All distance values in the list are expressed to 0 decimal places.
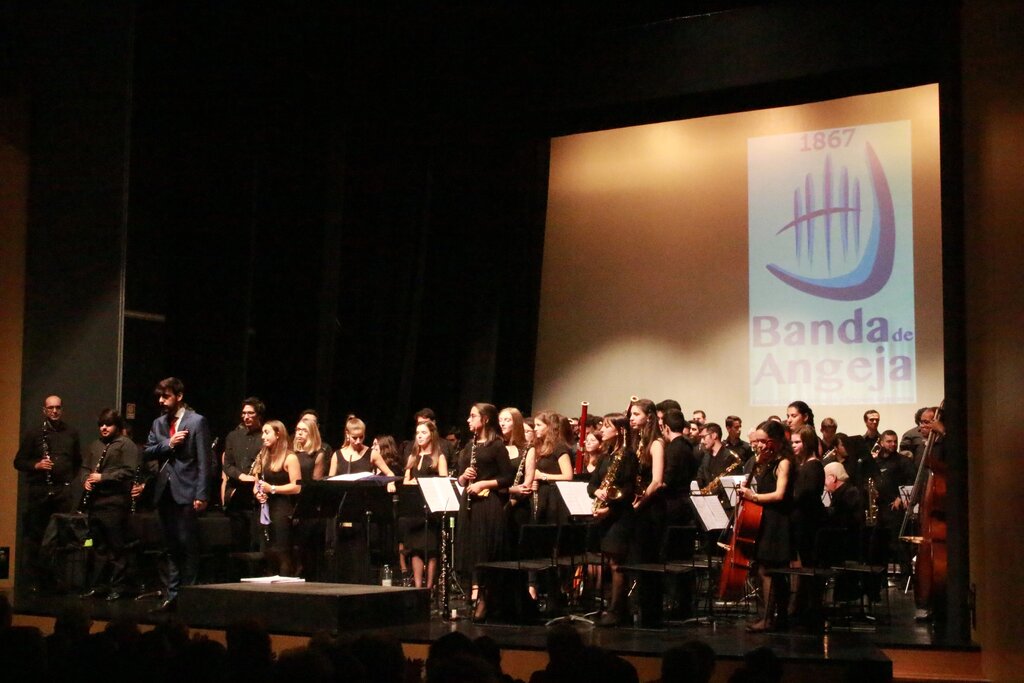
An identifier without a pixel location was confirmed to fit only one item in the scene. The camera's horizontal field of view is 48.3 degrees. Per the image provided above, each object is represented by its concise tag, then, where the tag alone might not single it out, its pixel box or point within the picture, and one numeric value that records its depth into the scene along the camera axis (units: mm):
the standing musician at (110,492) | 9523
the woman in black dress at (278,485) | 8867
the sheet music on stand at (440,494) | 8031
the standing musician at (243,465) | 10062
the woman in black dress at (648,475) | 7855
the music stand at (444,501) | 8031
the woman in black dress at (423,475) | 9383
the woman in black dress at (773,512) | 7555
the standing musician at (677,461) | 8055
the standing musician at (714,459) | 11223
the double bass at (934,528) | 7945
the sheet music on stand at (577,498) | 7918
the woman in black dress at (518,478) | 8484
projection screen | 13016
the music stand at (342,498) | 8125
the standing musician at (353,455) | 9688
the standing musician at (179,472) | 8297
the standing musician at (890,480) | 10703
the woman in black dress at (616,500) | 7902
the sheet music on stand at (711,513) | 8141
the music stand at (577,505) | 7922
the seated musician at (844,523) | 7961
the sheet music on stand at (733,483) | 8653
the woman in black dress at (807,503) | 7707
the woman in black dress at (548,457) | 9078
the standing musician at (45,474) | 9891
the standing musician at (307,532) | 9078
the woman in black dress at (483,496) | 8297
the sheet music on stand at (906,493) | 9454
